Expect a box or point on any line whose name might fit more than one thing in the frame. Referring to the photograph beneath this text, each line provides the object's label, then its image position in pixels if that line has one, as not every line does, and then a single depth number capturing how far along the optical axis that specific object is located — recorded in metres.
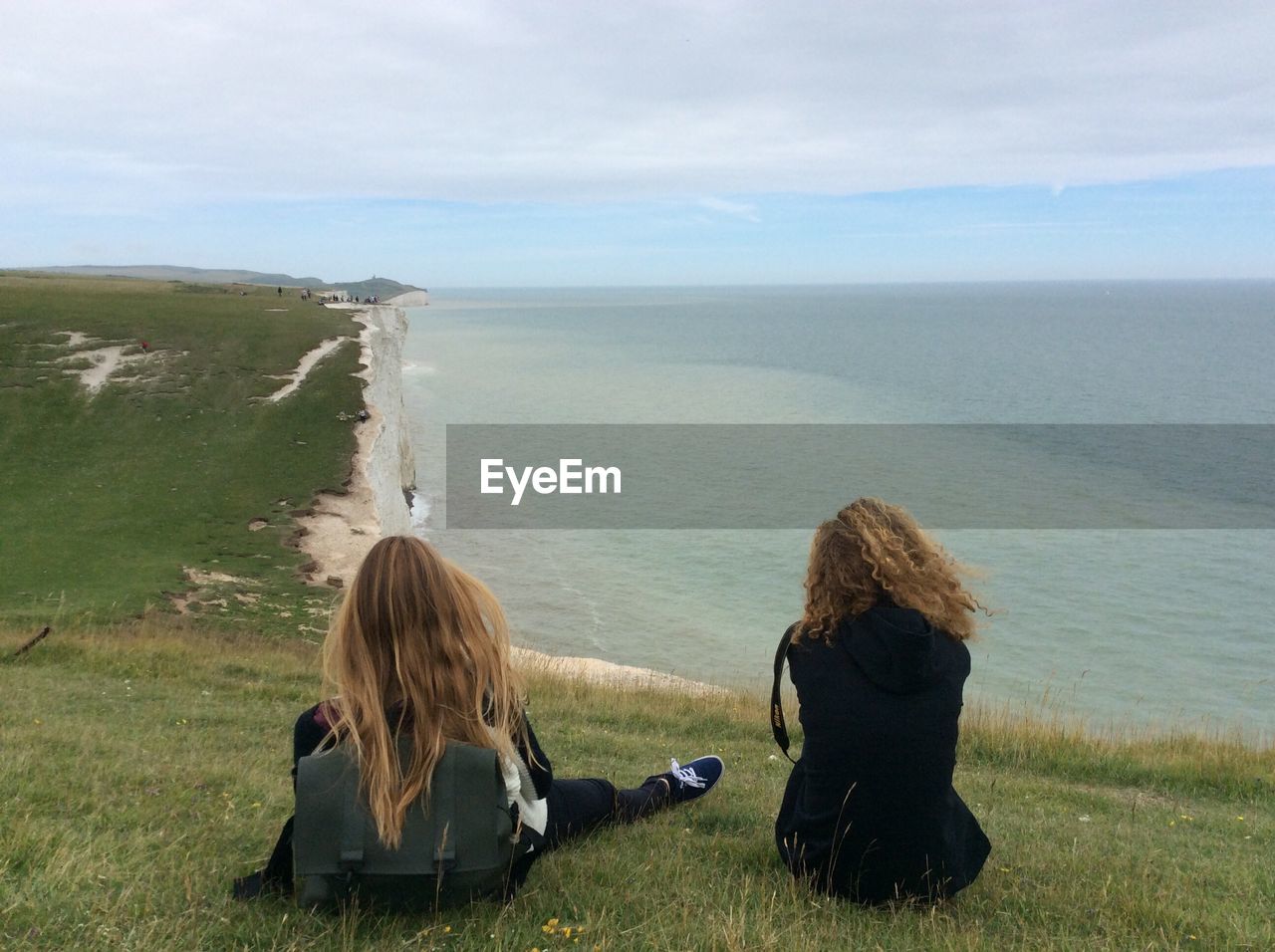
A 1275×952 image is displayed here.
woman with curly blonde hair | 4.25
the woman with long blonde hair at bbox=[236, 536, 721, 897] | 3.62
